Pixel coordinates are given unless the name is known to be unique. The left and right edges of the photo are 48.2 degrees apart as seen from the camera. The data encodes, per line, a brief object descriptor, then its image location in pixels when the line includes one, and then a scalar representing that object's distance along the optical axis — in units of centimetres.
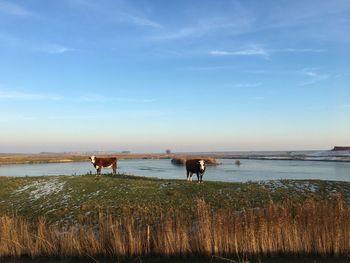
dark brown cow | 2555
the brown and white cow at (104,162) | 3184
